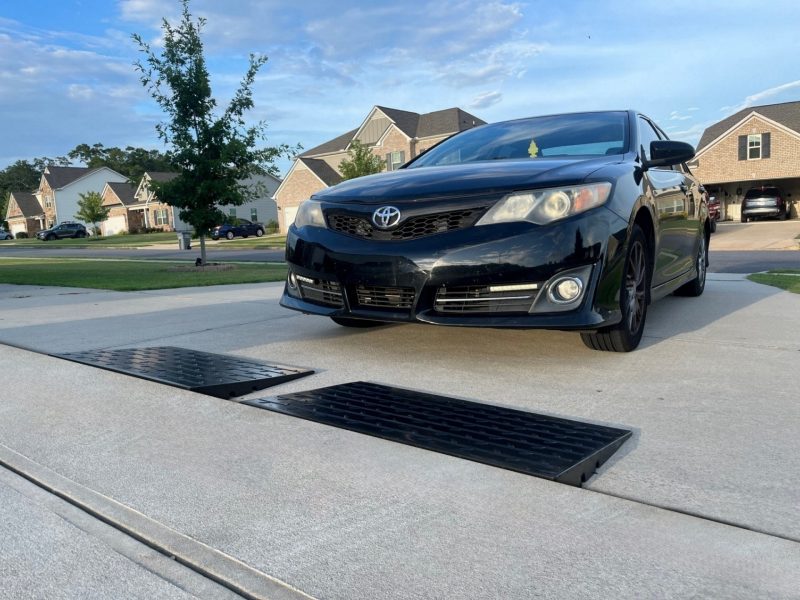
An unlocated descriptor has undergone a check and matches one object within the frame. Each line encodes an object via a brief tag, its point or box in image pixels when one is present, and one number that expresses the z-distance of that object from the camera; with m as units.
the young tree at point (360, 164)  36.53
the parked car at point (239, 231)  47.24
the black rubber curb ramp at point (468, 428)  2.53
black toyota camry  3.60
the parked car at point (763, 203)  33.84
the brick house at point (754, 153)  36.78
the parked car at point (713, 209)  29.30
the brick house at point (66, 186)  79.94
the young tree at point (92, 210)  60.84
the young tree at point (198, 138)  15.77
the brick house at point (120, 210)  70.56
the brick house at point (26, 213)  89.25
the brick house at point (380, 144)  46.84
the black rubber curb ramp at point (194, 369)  3.61
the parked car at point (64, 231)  59.97
